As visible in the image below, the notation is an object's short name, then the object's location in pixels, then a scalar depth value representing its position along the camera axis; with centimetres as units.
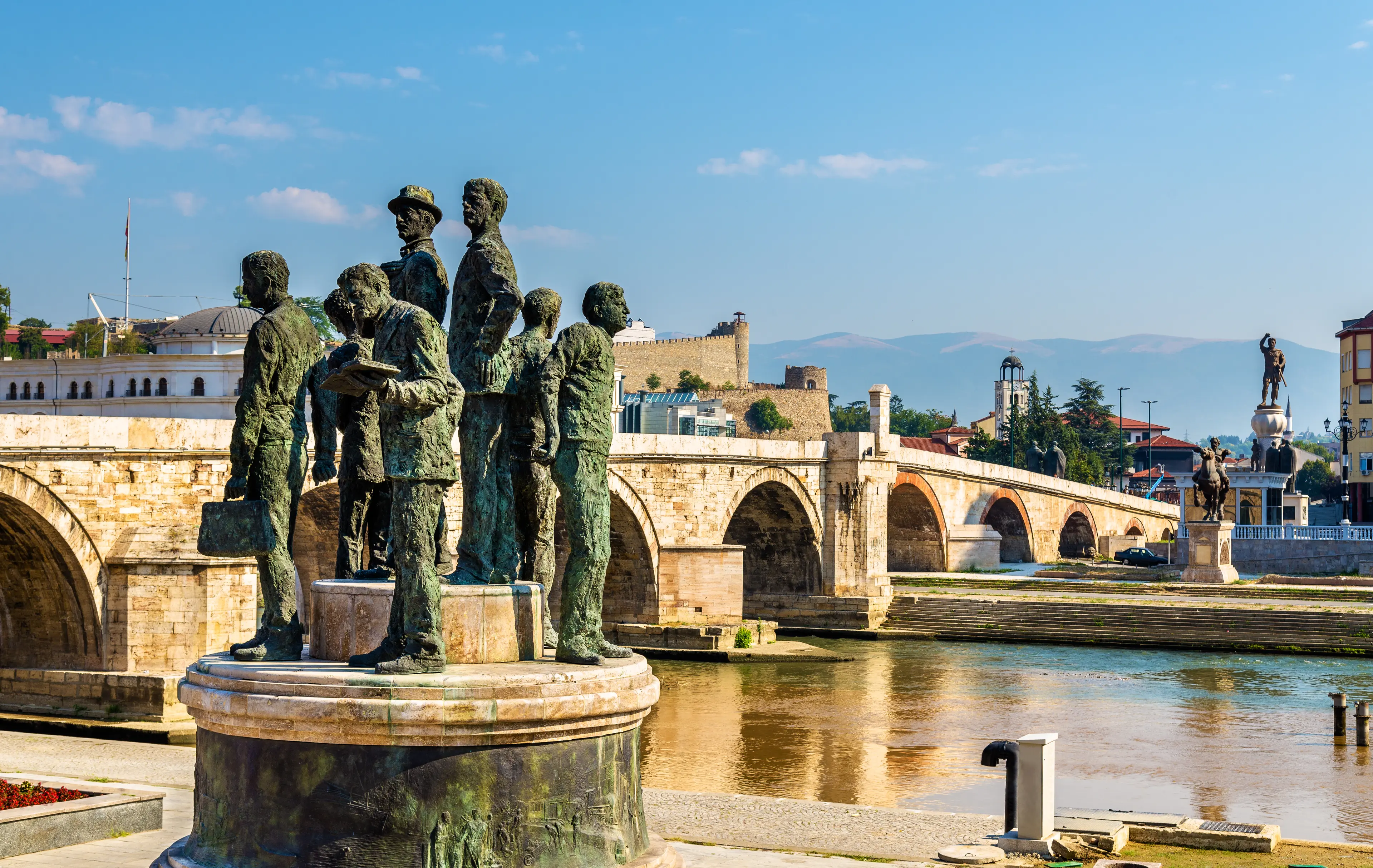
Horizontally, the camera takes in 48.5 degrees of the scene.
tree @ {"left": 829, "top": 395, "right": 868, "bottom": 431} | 10800
